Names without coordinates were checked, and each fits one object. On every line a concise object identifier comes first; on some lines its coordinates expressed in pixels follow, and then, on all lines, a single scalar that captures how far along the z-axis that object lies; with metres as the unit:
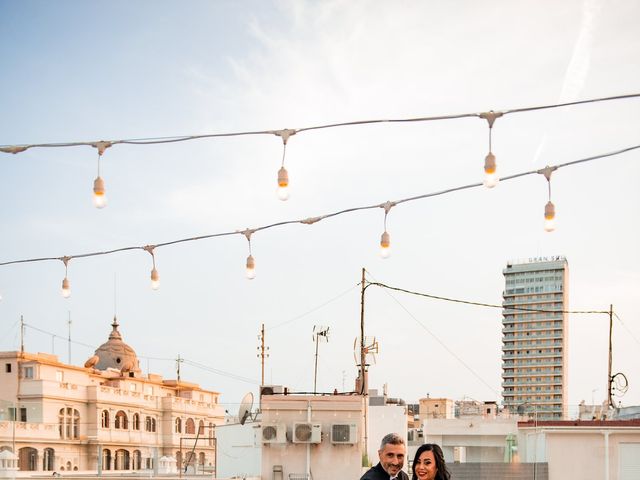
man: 6.54
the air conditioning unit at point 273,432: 22.91
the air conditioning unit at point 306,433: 22.72
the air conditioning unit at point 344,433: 23.00
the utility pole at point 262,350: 47.22
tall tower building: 157.88
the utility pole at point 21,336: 51.46
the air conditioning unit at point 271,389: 25.24
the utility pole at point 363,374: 25.38
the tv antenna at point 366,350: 27.63
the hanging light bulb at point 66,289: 14.98
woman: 6.45
